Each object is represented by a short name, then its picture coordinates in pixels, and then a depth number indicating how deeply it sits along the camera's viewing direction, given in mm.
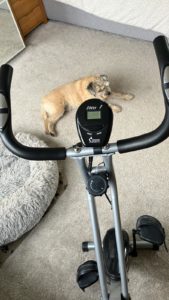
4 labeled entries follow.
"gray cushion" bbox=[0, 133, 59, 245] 1413
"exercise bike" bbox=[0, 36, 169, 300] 652
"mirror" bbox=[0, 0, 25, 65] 2473
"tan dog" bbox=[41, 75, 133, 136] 1865
